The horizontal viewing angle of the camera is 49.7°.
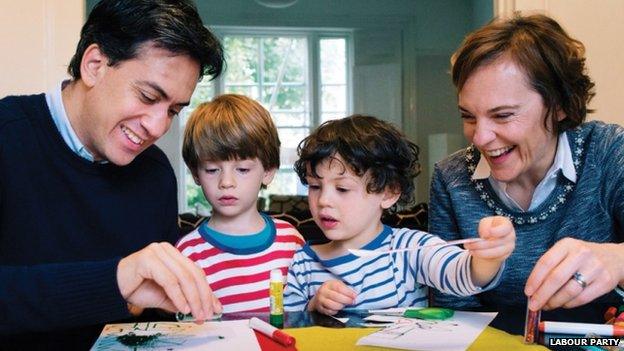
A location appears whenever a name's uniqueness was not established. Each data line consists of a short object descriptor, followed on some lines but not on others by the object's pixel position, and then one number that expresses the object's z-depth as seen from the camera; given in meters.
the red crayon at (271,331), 0.97
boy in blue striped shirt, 1.34
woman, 1.43
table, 0.96
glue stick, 1.11
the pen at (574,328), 0.96
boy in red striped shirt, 1.52
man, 1.33
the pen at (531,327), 0.97
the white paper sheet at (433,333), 0.97
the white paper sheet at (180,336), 0.97
